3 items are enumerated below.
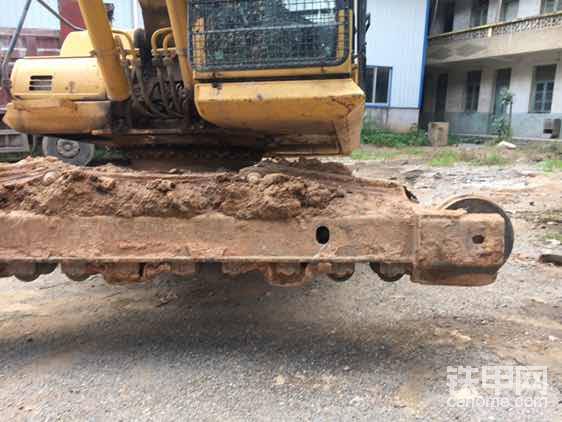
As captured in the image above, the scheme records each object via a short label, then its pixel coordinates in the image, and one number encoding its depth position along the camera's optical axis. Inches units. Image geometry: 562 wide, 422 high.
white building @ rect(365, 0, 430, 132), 802.8
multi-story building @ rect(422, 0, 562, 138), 728.3
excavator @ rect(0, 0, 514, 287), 93.5
